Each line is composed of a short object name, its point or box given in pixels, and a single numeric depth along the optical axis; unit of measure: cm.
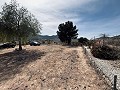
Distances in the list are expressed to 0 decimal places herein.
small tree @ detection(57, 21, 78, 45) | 2127
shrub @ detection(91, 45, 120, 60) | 874
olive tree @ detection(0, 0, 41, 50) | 1191
